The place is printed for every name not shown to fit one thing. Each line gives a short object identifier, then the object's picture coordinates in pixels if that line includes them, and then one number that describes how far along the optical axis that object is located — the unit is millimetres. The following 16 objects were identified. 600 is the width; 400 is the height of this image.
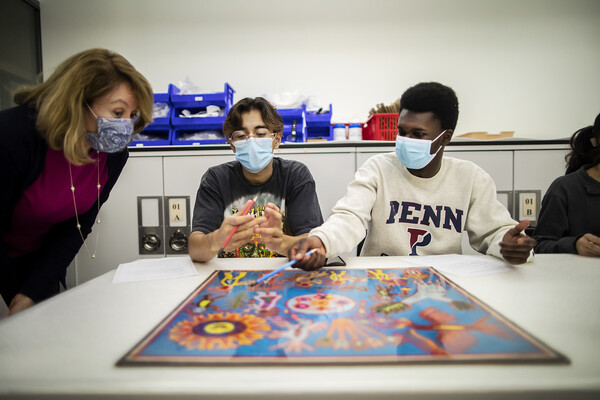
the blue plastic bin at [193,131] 2080
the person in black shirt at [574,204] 1295
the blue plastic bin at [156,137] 2080
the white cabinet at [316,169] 2051
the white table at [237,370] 370
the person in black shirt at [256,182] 1239
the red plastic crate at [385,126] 2061
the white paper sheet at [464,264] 832
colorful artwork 432
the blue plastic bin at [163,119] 2037
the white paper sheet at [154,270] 808
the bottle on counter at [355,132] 2141
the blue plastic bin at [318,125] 2100
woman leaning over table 880
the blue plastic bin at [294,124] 2068
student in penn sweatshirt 1159
